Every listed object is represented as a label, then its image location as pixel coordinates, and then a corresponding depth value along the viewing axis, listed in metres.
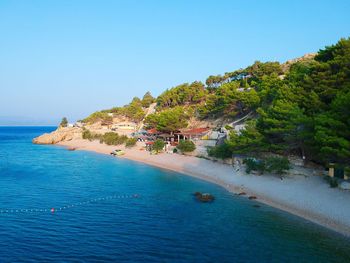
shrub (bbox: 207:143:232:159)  40.03
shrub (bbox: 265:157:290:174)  30.42
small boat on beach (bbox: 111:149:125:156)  61.34
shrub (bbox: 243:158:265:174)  32.64
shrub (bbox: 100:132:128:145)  72.81
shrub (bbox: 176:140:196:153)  49.16
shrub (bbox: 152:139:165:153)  55.50
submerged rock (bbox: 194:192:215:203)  28.07
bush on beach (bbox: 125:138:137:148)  65.81
